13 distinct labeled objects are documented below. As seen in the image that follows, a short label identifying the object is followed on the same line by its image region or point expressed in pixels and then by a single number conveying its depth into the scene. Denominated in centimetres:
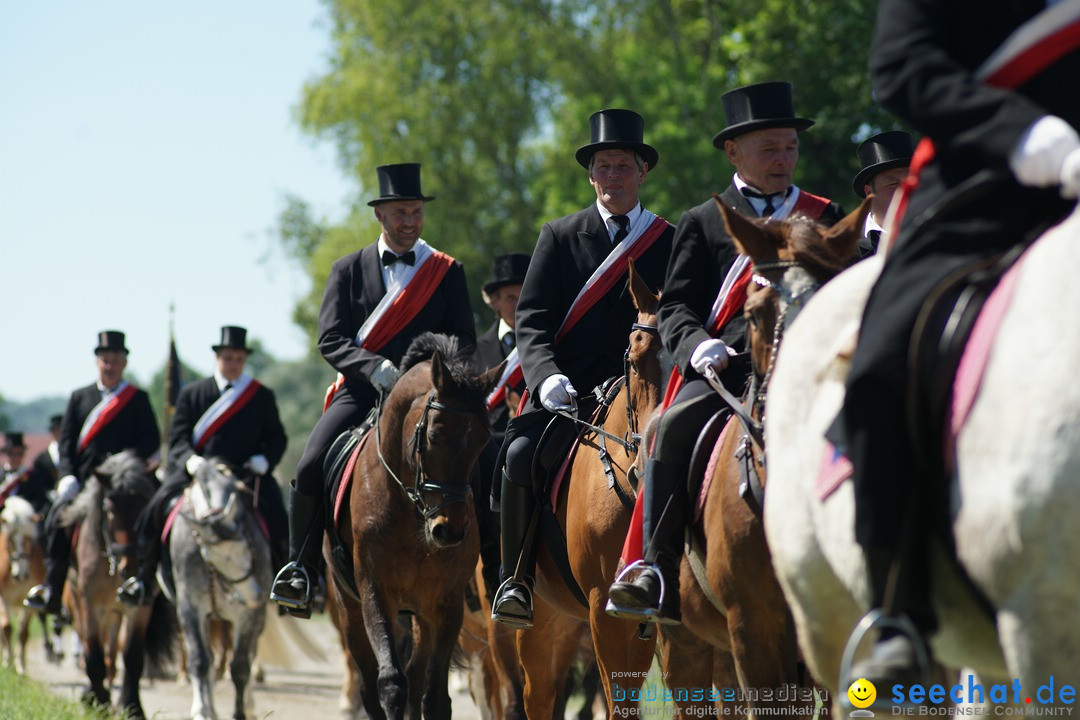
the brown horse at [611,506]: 1384
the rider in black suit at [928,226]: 678
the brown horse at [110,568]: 2698
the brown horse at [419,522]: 1666
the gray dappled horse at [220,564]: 2461
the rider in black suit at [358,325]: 1898
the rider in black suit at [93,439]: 3022
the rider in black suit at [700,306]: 1174
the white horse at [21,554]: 3941
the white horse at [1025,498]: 604
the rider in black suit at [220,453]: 2650
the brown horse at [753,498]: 993
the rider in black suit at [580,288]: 1562
